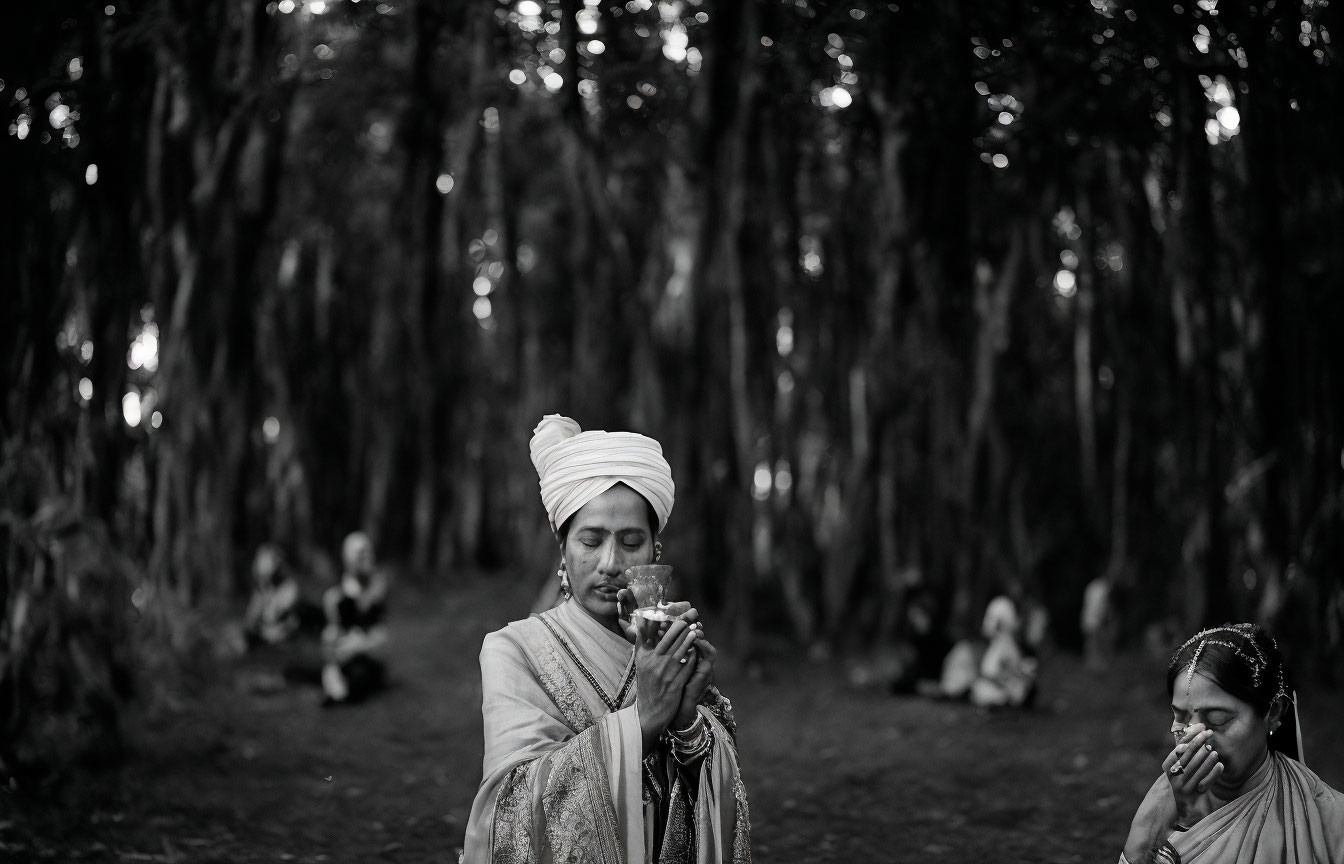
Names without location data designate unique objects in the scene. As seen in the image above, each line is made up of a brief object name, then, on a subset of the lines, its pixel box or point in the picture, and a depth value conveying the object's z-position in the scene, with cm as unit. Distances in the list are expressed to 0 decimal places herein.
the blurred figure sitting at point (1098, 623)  1089
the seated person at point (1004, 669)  852
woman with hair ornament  243
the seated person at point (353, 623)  895
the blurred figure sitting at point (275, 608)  1070
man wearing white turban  235
